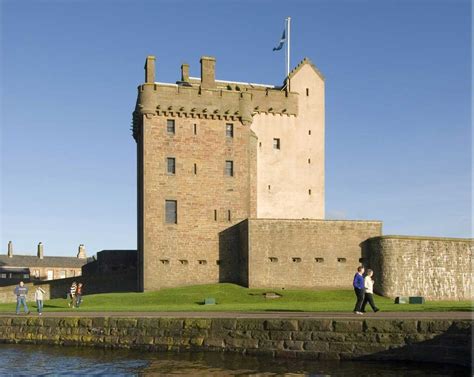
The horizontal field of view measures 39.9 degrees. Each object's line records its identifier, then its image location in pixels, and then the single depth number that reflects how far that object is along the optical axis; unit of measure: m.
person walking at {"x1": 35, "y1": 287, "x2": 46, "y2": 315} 30.91
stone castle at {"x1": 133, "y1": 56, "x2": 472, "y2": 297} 46.56
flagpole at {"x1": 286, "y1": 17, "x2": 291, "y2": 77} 59.40
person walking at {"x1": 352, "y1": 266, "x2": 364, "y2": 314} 23.45
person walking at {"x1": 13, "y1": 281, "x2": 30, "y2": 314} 32.88
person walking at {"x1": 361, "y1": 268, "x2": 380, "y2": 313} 23.64
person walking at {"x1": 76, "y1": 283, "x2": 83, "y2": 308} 37.31
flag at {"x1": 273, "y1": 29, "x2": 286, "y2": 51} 61.72
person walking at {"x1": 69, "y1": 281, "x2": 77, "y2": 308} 37.28
